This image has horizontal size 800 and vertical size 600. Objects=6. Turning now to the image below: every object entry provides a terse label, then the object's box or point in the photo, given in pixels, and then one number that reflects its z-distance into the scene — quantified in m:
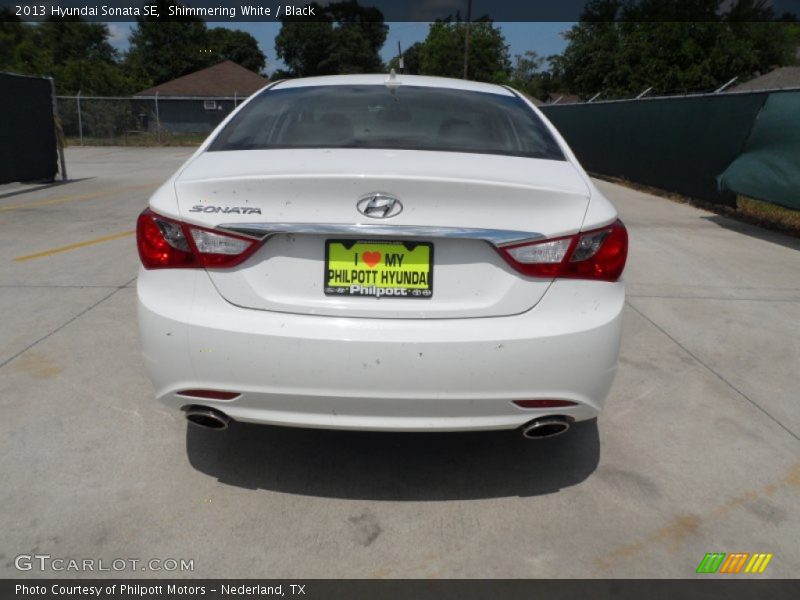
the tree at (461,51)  84.56
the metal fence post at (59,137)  13.87
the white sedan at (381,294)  2.45
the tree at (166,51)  73.69
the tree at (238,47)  83.38
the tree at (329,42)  79.69
